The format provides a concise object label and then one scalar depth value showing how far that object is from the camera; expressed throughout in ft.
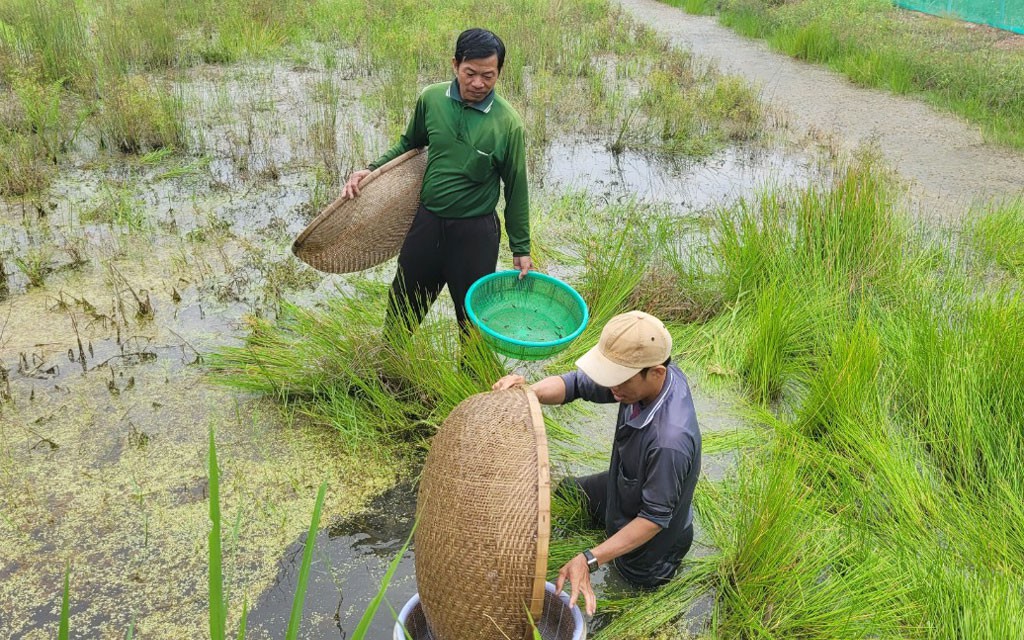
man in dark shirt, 6.80
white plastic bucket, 6.51
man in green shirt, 9.59
